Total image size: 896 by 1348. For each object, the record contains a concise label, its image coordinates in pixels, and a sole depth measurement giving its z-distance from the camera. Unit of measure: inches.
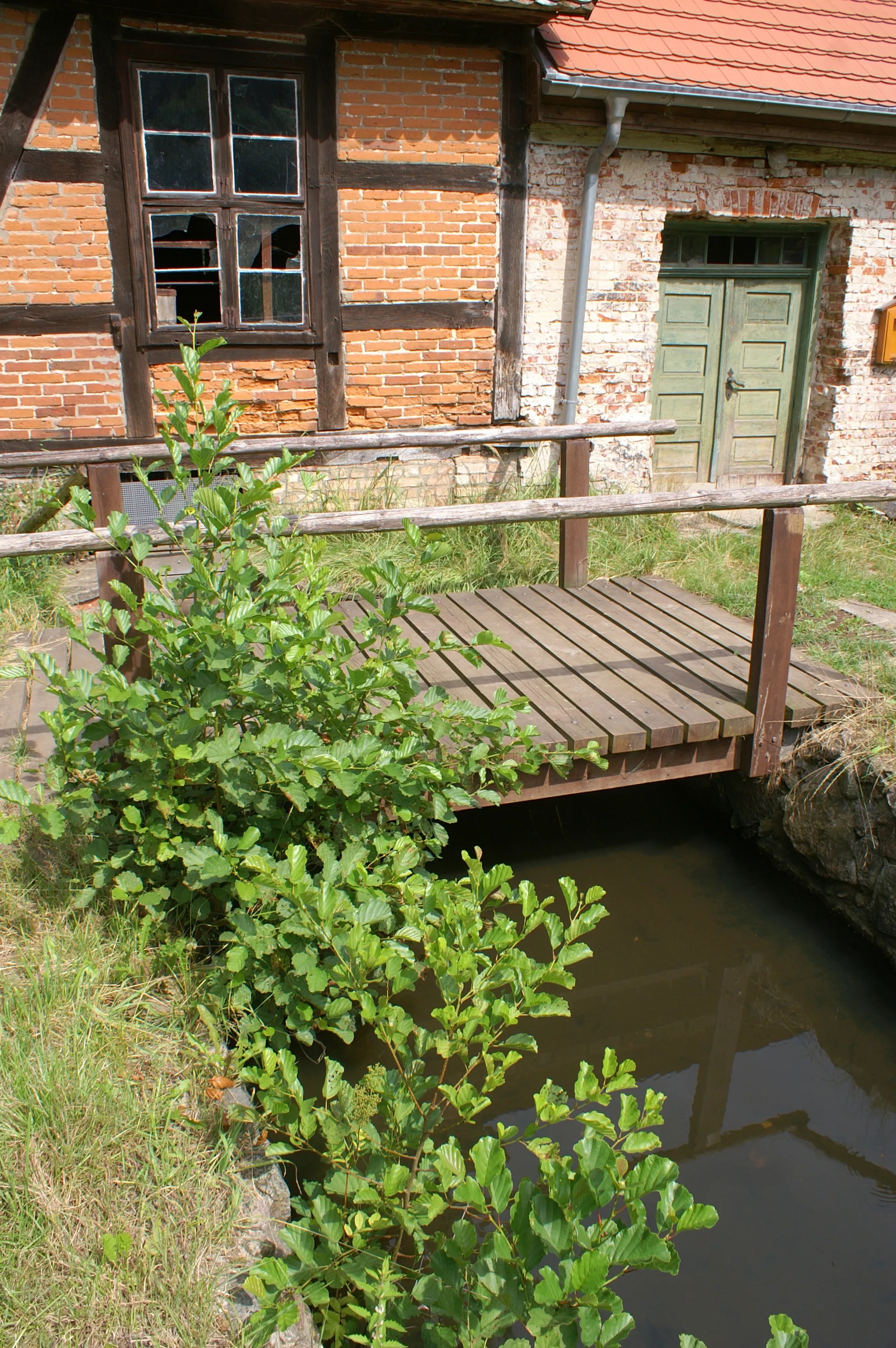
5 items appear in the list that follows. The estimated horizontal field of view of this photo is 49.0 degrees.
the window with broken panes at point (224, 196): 238.8
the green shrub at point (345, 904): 64.9
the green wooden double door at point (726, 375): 305.1
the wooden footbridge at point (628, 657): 134.2
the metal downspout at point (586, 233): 251.4
